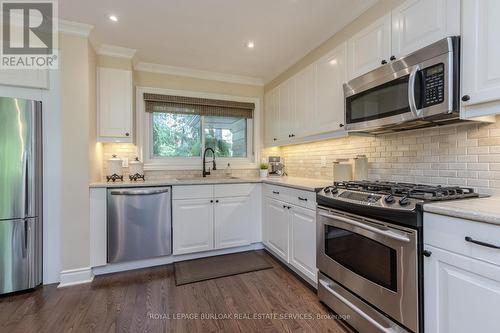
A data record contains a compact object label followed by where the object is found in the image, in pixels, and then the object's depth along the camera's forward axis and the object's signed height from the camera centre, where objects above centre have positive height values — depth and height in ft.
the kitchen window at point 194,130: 11.06 +1.77
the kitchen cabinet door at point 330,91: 7.48 +2.44
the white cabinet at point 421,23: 4.75 +3.02
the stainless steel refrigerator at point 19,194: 7.01 -0.80
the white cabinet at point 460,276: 3.44 -1.72
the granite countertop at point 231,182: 7.73 -0.63
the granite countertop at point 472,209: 3.43 -0.68
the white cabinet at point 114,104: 9.19 +2.36
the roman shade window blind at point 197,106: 10.85 +2.85
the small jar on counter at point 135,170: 9.94 -0.17
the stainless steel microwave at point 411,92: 4.61 +1.62
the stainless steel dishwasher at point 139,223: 8.46 -2.06
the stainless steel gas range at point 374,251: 4.38 -1.84
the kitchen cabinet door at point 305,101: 8.82 +2.42
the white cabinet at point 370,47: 6.09 +3.17
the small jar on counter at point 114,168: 9.62 -0.08
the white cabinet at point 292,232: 7.21 -2.30
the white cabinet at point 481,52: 4.13 +1.98
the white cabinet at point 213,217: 9.37 -2.06
